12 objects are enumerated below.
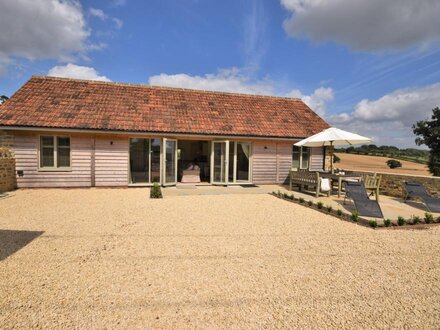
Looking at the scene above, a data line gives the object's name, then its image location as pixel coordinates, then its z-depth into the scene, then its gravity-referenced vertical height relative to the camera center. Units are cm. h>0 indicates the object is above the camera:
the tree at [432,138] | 1808 +175
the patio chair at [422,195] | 812 -110
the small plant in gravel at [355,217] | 666 -147
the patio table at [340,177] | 998 -68
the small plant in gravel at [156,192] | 958 -130
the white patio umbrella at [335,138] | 995 +88
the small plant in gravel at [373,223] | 613 -150
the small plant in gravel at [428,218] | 668 -148
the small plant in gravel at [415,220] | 655 -152
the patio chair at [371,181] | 959 -77
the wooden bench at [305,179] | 1026 -83
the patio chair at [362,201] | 725 -120
